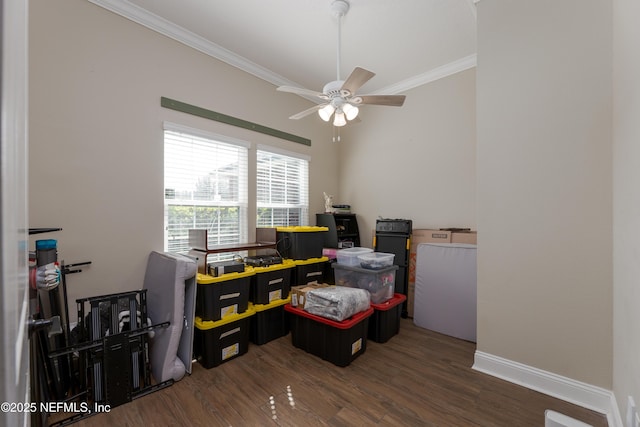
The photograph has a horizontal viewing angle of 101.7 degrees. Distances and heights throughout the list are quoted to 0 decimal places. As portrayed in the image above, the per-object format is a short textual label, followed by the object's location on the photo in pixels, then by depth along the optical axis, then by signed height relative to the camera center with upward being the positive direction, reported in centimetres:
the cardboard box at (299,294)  256 -82
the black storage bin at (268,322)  265 -116
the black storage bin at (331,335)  224 -112
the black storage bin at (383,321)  268 -113
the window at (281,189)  355 +35
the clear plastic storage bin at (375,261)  283 -53
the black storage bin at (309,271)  310 -72
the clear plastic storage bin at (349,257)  293 -51
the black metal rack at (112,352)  177 -98
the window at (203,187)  271 +30
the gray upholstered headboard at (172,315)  204 -84
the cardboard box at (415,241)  329 -37
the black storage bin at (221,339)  223 -113
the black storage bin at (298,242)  309 -35
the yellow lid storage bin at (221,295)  226 -74
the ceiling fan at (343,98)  208 +99
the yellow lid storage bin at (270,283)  268 -75
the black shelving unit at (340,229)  397 -26
